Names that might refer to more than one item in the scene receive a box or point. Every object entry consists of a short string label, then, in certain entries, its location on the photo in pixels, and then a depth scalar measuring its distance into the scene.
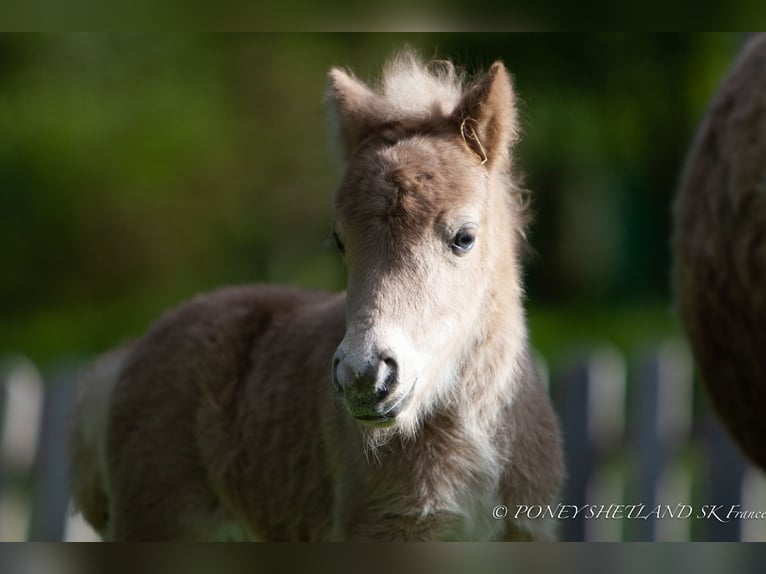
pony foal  5.91
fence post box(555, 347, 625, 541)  11.19
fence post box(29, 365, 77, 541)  11.95
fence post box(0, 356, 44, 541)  11.90
